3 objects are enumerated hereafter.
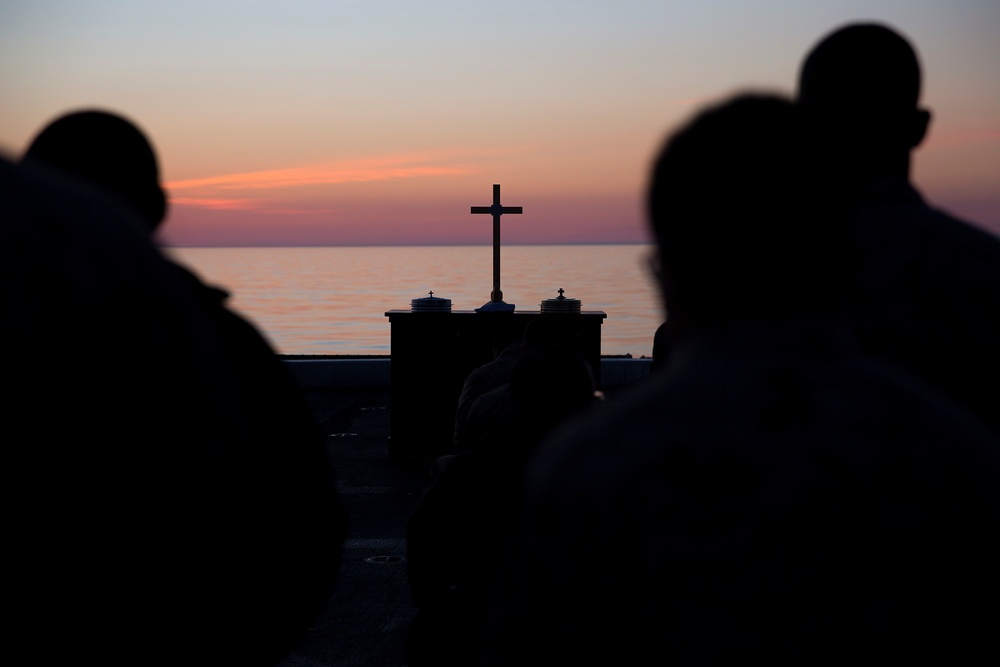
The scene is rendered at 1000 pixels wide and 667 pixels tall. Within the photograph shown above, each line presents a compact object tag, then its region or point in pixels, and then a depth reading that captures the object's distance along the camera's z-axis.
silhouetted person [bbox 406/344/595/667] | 2.92
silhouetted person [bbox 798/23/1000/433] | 2.02
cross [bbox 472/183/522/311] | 11.72
